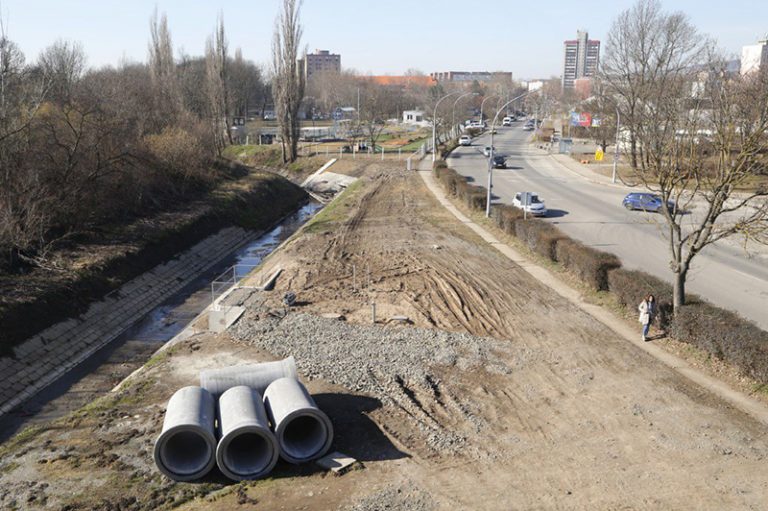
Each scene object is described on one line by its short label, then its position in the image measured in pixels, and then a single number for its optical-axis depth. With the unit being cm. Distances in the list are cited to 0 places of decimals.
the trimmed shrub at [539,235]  2733
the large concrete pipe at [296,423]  1263
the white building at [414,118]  11054
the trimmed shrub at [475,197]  3888
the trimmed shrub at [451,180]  4403
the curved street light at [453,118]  8132
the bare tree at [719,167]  1733
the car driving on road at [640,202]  3709
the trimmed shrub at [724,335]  1545
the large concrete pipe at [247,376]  1420
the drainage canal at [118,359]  1847
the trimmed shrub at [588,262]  2297
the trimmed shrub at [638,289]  1916
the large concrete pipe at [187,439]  1202
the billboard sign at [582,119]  7006
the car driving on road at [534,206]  3603
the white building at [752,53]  8256
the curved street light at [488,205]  3714
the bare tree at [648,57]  4953
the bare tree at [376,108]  7740
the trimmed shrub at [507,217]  3253
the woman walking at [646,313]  1861
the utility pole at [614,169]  4769
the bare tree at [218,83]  6981
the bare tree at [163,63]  6444
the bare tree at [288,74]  6544
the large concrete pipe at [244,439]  1209
